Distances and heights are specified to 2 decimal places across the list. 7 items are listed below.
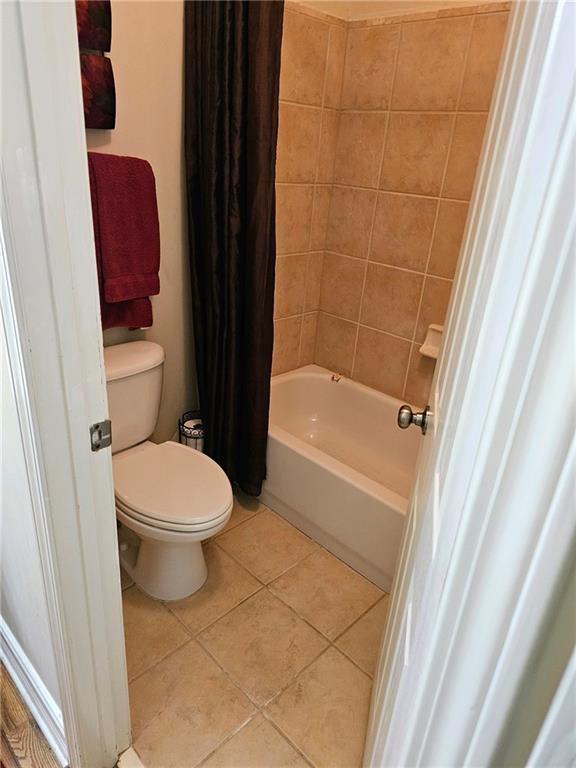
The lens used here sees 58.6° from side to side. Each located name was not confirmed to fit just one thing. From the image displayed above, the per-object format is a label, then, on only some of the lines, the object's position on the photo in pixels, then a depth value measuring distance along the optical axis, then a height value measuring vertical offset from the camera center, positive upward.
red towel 1.60 -0.28
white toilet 1.55 -1.00
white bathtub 1.82 -1.19
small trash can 2.13 -1.08
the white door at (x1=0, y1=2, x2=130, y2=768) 0.69 -0.29
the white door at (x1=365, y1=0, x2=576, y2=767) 0.41 -0.23
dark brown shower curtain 1.63 -0.21
